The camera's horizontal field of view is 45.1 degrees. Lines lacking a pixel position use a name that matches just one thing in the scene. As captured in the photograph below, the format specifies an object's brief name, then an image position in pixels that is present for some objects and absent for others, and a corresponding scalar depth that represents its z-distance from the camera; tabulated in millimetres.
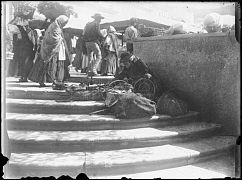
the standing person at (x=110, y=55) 11731
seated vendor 7875
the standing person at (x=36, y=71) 8758
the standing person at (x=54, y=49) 8383
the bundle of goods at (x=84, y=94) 6762
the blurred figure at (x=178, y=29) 7906
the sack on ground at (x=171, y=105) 6523
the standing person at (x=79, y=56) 14270
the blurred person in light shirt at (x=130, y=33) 11852
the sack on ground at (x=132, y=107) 5879
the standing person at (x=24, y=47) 9047
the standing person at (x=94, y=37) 10266
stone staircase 4586
